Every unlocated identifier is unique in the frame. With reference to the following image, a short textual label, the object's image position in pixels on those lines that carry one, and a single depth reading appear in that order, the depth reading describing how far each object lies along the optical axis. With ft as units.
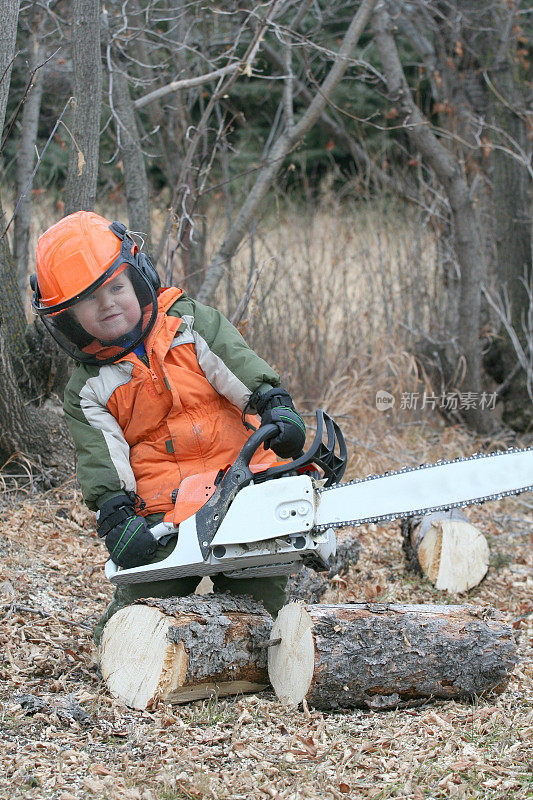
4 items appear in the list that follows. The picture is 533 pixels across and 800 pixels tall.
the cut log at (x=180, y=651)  18.20
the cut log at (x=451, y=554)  28.99
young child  19.62
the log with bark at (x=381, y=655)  18.70
